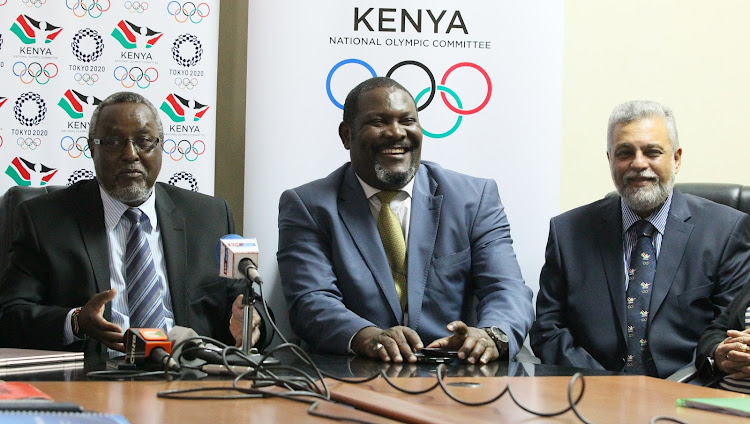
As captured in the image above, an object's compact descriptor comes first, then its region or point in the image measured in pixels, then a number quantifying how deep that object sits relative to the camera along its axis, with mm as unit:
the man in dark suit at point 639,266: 3529
